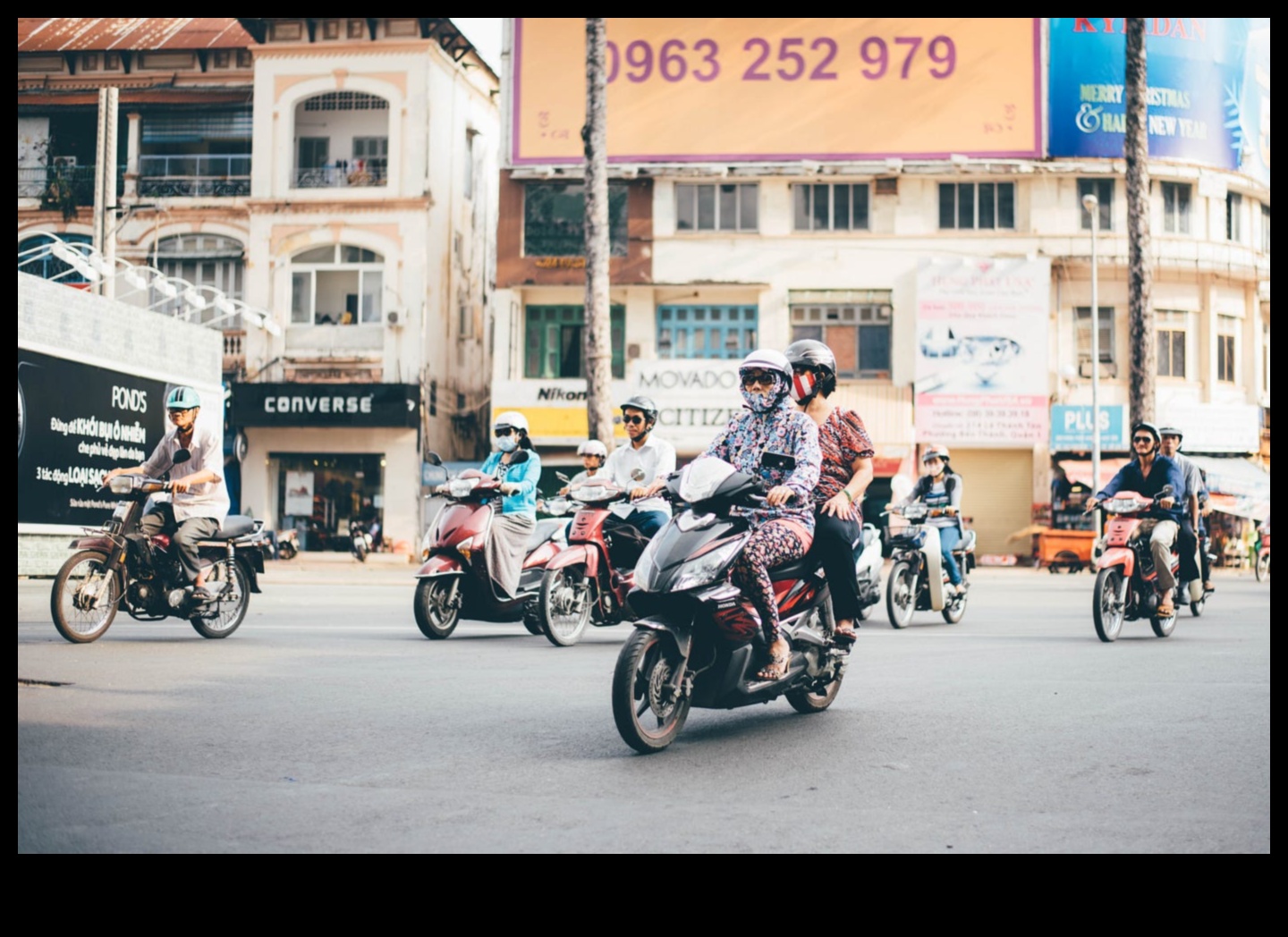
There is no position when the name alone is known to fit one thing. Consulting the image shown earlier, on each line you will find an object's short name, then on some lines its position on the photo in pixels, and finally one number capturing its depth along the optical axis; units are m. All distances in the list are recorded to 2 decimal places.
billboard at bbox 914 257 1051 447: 33.34
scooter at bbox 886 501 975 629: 13.41
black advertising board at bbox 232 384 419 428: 33.06
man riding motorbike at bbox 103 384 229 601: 10.02
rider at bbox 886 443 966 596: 13.90
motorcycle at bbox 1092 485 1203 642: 11.43
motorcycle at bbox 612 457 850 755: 5.74
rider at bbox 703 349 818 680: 6.10
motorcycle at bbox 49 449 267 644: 9.63
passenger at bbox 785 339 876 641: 6.71
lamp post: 31.75
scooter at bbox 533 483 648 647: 10.74
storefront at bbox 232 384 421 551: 33.12
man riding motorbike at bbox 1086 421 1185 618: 11.57
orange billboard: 33.44
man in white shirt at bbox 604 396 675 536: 10.59
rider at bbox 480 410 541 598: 11.12
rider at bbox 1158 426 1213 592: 12.21
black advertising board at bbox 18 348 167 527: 17.75
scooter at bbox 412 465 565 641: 11.02
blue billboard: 33.09
